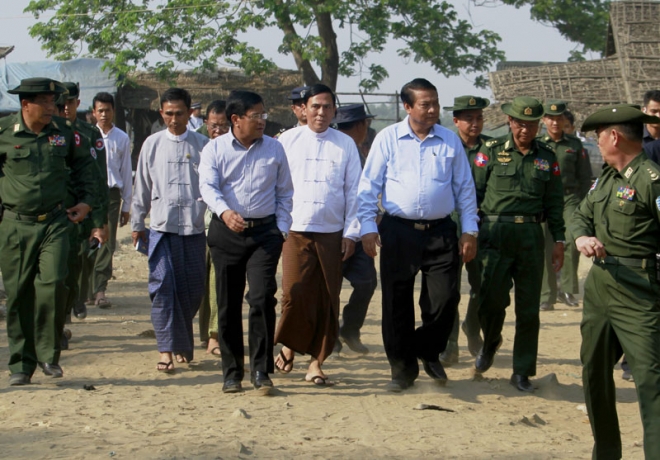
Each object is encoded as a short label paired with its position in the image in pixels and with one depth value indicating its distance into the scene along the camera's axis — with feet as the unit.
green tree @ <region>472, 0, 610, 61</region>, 99.76
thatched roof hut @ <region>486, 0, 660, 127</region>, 72.63
